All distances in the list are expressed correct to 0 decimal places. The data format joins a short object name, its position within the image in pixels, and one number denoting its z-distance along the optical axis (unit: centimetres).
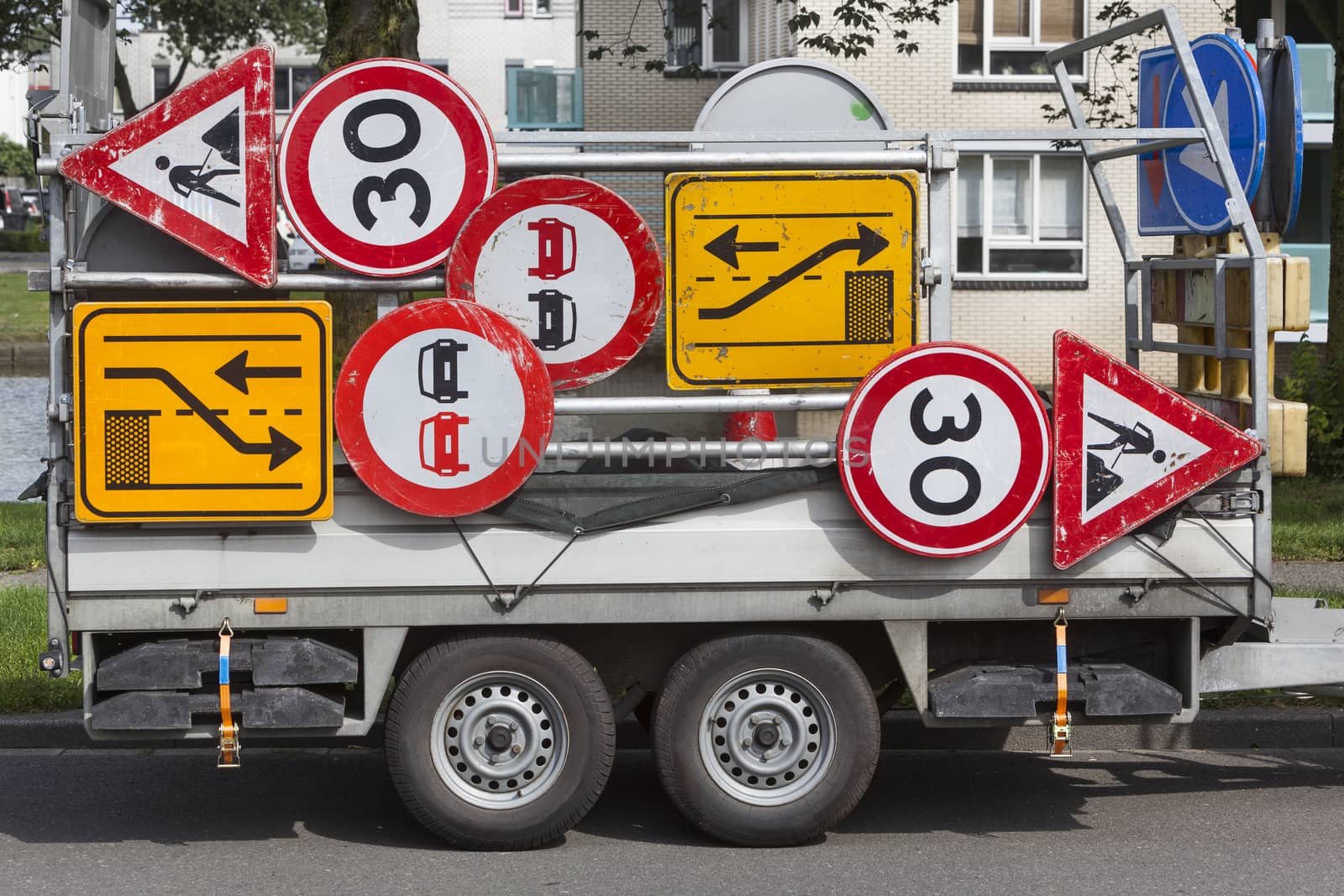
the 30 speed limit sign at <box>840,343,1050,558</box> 1051
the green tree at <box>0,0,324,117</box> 6806
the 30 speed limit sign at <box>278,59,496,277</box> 1044
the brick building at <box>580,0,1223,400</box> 4847
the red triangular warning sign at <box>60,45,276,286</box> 1021
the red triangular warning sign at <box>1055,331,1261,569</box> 1057
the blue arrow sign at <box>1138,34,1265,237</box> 1159
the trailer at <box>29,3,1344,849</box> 1052
